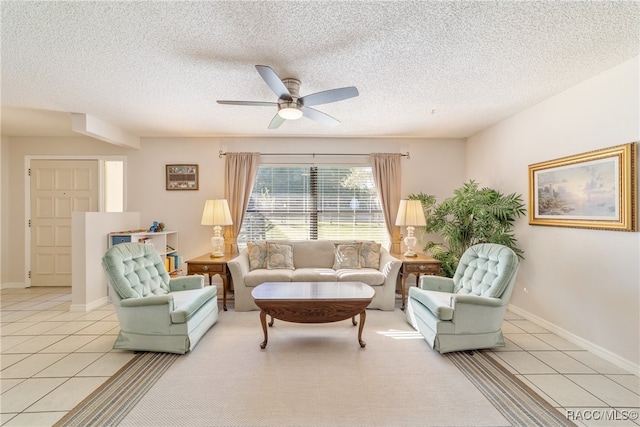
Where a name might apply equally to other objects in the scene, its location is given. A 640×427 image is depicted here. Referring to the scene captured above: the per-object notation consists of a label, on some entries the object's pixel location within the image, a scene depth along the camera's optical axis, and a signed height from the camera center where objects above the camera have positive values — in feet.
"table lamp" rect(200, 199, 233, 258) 13.46 -0.11
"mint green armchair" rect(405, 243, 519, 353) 8.21 -2.97
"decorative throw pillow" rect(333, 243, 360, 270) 13.42 -2.04
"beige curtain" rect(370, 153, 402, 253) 15.17 +1.60
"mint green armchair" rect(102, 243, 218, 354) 8.19 -2.99
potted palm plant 11.38 -0.33
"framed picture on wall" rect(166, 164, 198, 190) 15.43 +2.13
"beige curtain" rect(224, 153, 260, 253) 15.03 +1.66
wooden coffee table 8.48 -2.83
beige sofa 12.00 -2.45
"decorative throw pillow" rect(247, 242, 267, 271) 13.15 -1.94
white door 15.42 +0.57
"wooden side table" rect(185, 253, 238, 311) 12.28 -2.36
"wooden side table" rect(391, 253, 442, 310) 12.51 -2.40
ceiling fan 7.17 +3.32
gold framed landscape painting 7.52 +0.76
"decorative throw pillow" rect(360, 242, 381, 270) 13.43 -2.00
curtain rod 15.43 +3.40
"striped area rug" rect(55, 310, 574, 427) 5.78 -4.24
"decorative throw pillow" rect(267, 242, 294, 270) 13.16 -2.00
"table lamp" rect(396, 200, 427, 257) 13.35 -0.17
